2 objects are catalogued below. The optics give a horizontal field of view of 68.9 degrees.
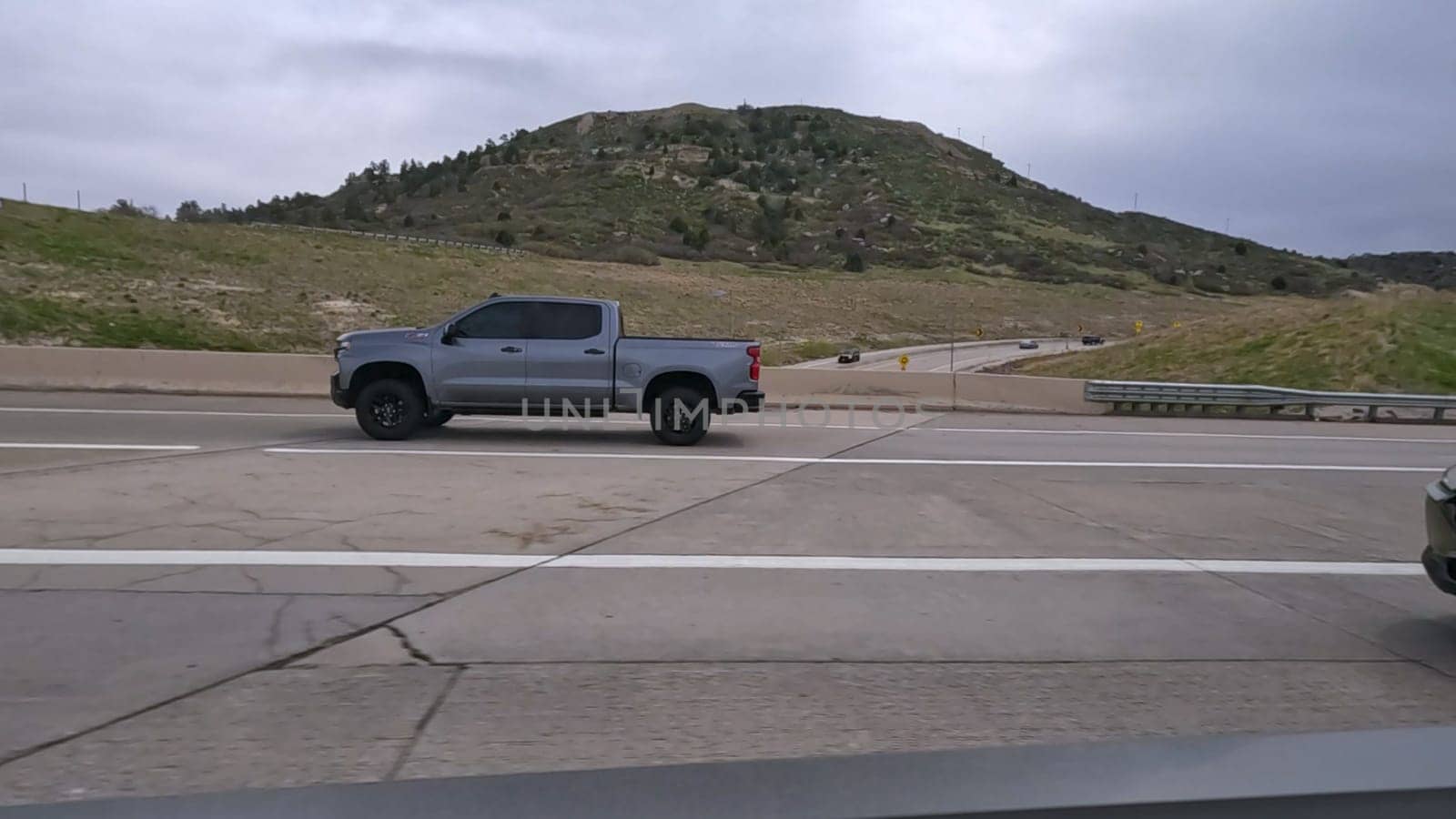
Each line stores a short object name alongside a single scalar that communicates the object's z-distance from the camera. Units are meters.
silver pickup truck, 14.14
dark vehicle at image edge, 6.15
